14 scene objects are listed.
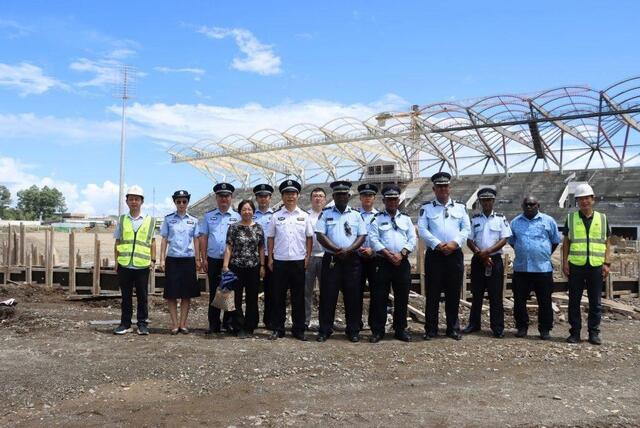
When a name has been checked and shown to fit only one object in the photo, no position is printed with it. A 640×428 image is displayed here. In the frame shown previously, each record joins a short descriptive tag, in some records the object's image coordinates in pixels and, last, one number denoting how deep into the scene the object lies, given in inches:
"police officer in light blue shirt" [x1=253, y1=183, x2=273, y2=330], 277.0
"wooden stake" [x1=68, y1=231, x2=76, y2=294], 406.0
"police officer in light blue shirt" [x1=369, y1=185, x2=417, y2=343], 261.1
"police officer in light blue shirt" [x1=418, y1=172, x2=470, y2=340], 266.5
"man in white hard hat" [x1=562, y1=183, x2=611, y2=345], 263.3
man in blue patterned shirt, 273.7
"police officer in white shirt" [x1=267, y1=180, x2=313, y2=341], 260.8
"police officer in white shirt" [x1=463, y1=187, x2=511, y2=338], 276.5
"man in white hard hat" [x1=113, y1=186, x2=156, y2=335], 266.8
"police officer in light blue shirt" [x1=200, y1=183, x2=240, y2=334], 273.7
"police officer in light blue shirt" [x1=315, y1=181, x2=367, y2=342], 258.2
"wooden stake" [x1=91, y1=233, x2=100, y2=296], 398.0
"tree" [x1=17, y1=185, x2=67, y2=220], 4291.3
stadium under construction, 1505.9
